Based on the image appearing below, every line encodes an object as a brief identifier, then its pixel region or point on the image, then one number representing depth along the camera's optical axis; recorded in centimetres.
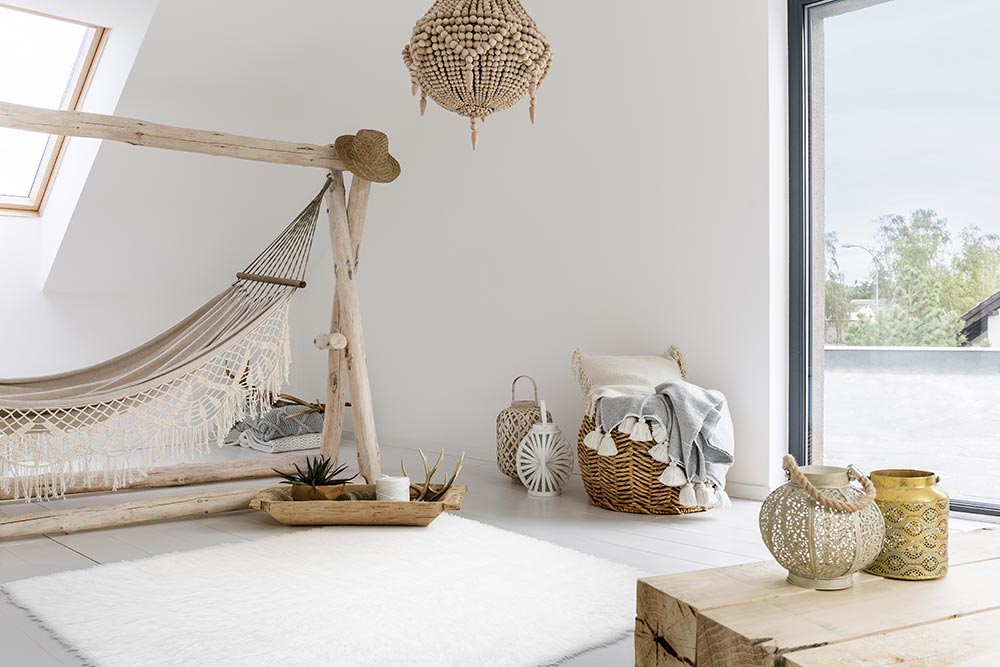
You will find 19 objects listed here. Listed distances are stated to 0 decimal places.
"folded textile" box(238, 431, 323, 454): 462
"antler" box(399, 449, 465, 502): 293
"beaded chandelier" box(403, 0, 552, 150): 245
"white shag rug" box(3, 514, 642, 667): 172
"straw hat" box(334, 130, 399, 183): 308
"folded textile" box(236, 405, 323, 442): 469
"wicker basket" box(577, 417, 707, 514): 297
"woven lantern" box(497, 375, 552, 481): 351
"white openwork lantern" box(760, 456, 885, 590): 116
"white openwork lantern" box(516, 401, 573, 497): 339
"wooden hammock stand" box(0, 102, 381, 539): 269
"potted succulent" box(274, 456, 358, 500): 289
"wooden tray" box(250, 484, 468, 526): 277
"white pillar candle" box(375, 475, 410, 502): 283
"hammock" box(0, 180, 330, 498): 262
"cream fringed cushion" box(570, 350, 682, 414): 311
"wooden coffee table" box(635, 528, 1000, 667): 98
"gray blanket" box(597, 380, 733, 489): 287
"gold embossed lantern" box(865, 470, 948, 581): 123
